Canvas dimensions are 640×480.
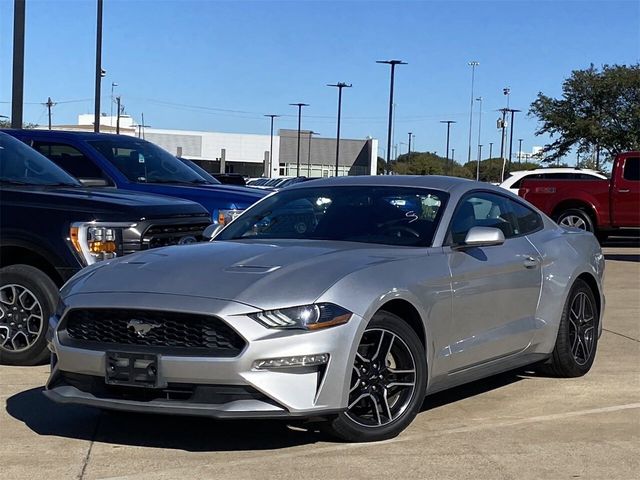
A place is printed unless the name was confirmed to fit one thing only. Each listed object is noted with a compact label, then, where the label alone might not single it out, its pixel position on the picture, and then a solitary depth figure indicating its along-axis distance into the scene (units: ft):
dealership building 298.56
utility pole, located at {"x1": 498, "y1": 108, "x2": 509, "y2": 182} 213.66
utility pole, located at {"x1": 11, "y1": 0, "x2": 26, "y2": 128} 47.78
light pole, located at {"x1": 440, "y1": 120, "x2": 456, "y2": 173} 253.24
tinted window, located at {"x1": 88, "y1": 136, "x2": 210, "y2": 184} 34.83
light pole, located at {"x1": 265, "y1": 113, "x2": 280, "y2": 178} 267.51
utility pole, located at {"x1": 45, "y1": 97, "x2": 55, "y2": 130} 279.04
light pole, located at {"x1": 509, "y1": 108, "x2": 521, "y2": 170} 243.01
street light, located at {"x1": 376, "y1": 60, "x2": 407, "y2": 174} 163.84
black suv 23.00
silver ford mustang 15.40
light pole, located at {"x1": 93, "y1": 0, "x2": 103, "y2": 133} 81.10
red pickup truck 63.87
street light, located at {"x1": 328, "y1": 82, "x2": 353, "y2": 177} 211.41
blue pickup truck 33.58
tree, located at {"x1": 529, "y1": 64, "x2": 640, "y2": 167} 129.90
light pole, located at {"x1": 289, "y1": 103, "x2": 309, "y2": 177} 243.44
